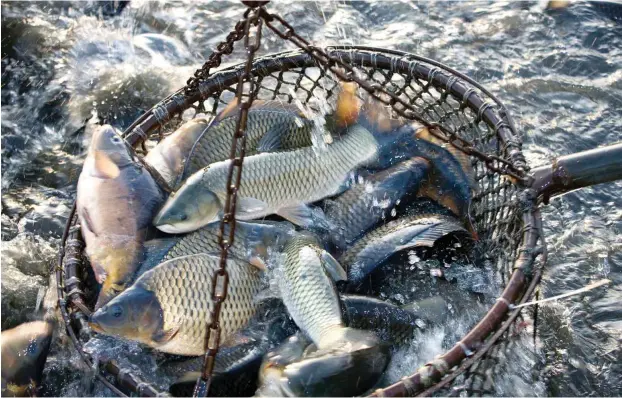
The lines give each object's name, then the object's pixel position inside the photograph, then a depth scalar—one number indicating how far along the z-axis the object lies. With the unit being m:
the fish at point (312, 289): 2.15
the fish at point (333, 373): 1.86
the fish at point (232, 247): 2.38
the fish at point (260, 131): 2.76
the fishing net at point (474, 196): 1.94
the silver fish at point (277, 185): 2.47
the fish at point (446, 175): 2.71
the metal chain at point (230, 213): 1.76
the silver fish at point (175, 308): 2.08
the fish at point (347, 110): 2.90
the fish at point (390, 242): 2.49
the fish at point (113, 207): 2.33
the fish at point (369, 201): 2.68
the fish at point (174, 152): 2.78
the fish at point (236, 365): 2.20
